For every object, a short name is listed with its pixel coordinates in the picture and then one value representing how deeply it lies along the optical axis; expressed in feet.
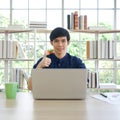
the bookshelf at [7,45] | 12.40
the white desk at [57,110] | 3.75
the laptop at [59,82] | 5.11
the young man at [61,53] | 7.96
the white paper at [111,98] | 5.21
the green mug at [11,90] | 5.60
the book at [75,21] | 12.48
